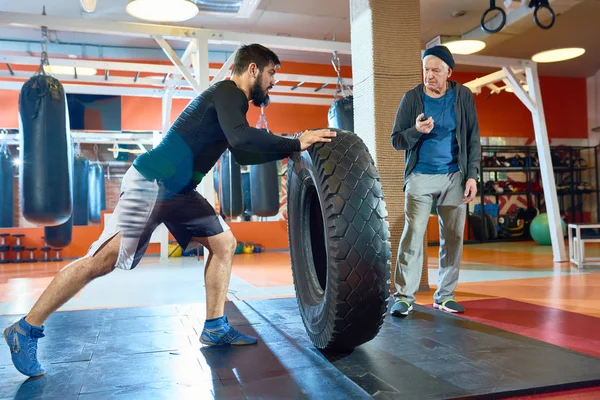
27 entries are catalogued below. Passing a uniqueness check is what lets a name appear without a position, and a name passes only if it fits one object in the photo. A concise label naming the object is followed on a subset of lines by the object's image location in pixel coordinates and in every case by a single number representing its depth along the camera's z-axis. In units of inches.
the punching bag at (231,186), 290.8
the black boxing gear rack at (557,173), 435.8
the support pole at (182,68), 217.0
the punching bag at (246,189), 345.4
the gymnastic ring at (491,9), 196.4
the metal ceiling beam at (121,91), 299.0
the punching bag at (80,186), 308.2
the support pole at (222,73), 218.1
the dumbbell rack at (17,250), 340.2
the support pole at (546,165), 251.8
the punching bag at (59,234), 249.0
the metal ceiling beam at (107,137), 363.3
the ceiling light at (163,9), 200.1
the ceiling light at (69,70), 316.1
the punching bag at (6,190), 317.4
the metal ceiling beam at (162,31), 187.9
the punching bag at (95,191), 382.6
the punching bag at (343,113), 213.6
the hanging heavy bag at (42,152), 162.7
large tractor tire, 76.4
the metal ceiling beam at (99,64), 249.3
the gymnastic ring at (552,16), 192.0
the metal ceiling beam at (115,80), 278.7
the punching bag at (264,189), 290.4
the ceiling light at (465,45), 280.4
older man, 120.6
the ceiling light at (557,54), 316.5
